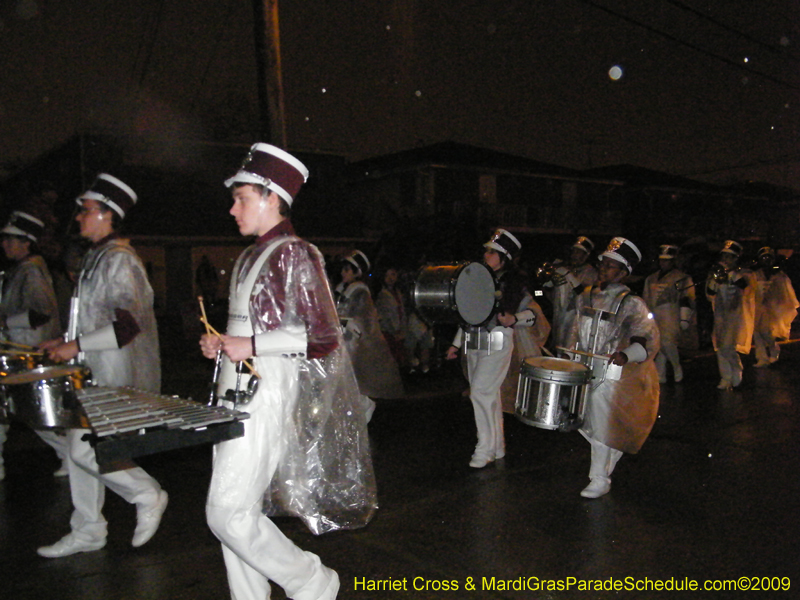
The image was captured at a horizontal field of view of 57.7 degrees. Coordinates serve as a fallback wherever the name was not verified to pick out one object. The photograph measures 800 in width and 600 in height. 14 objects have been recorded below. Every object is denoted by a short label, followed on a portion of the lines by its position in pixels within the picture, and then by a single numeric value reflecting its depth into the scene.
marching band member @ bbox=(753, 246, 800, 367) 12.52
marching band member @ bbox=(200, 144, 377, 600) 2.91
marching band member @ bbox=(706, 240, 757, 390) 10.30
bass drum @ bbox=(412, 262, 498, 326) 5.66
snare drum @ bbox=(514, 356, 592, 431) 5.05
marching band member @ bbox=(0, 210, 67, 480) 5.68
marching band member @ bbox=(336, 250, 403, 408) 7.70
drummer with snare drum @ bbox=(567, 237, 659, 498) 5.29
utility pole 9.21
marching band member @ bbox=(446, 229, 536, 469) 6.02
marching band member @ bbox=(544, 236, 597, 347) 10.13
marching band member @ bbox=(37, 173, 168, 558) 4.05
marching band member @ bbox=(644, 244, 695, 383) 10.58
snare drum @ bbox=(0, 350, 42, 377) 4.37
